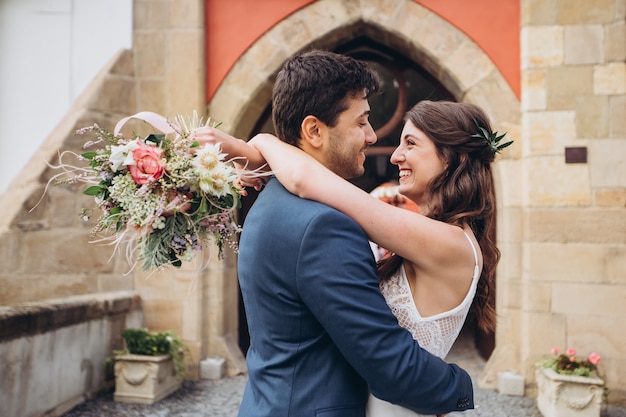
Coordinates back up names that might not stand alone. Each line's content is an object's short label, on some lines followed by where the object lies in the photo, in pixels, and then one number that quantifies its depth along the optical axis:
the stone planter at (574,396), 4.35
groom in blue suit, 1.31
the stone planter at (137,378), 4.82
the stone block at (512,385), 5.03
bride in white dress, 1.48
